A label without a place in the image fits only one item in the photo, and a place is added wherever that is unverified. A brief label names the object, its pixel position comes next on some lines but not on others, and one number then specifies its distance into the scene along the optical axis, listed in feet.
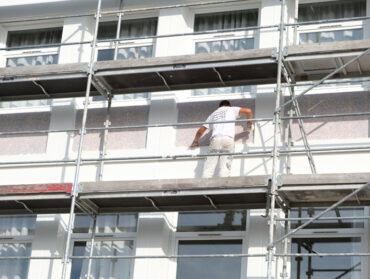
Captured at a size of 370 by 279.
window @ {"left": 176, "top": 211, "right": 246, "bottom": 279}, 43.06
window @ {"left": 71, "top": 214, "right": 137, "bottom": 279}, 44.47
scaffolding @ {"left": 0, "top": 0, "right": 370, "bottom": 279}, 39.81
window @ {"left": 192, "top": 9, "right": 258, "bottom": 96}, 47.47
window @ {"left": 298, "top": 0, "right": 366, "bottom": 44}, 46.01
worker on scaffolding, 43.24
